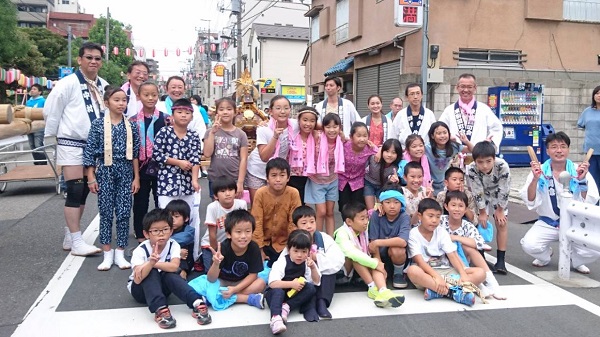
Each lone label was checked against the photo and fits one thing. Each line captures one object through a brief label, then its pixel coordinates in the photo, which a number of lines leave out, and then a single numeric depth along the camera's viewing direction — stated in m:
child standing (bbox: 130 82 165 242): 5.05
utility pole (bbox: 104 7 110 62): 32.96
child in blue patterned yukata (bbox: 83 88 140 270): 4.65
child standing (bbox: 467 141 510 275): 4.75
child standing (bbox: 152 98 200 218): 4.74
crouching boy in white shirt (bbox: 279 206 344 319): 3.76
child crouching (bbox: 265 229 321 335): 3.57
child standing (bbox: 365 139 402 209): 5.05
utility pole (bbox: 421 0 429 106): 11.30
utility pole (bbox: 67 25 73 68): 26.06
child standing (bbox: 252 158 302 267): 4.42
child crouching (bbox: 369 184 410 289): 4.25
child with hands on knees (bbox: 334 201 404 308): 3.98
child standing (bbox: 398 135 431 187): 4.99
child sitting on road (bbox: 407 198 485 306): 3.99
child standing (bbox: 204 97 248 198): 4.96
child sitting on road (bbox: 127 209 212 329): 3.49
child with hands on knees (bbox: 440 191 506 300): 4.30
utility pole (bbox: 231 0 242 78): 25.64
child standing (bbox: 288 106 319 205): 4.95
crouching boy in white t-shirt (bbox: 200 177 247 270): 4.43
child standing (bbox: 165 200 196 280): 4.44
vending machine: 11.90
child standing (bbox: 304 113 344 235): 4.97
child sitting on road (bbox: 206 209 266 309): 3.78
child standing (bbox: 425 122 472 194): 5.07
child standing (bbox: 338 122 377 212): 5.12
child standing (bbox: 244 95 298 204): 4.91
